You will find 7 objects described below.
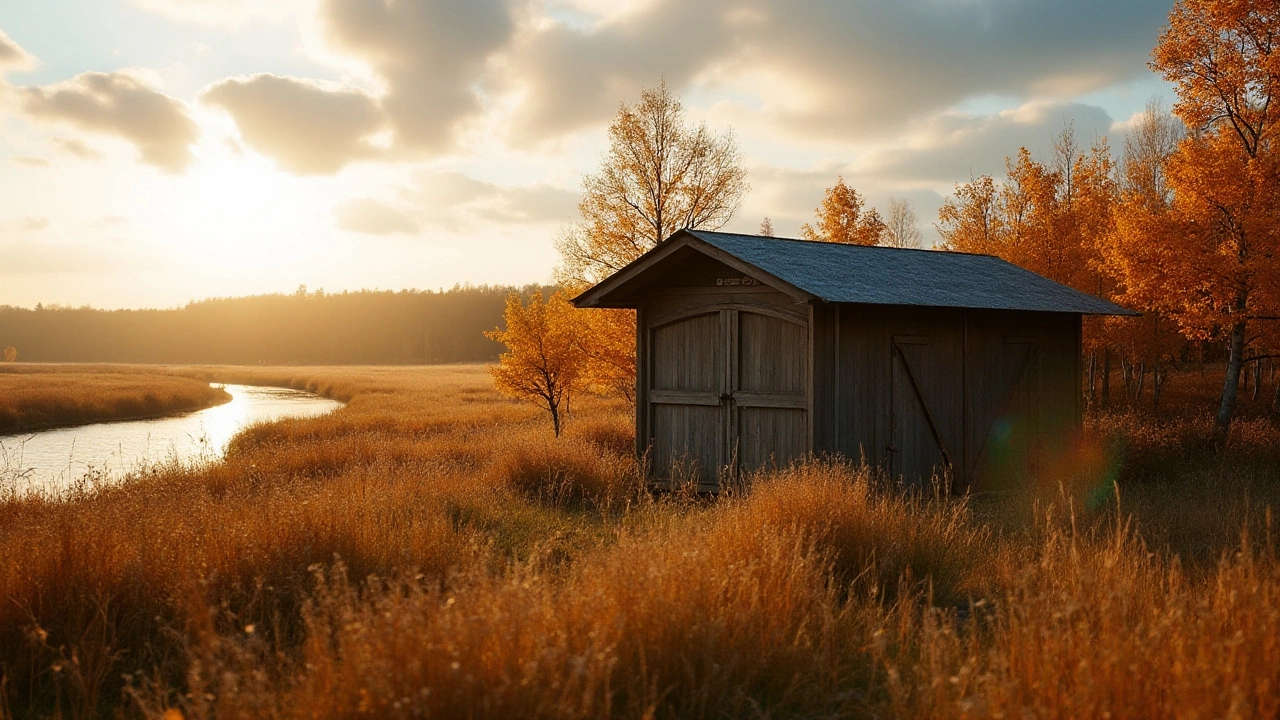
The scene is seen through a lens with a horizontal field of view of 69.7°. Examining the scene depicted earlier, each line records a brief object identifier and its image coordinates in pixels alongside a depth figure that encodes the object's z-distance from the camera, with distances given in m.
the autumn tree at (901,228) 48.03
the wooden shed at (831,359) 11.75
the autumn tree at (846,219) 25.97
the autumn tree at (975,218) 29.64
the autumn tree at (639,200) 21.50
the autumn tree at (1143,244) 16.47
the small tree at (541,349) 21.80
